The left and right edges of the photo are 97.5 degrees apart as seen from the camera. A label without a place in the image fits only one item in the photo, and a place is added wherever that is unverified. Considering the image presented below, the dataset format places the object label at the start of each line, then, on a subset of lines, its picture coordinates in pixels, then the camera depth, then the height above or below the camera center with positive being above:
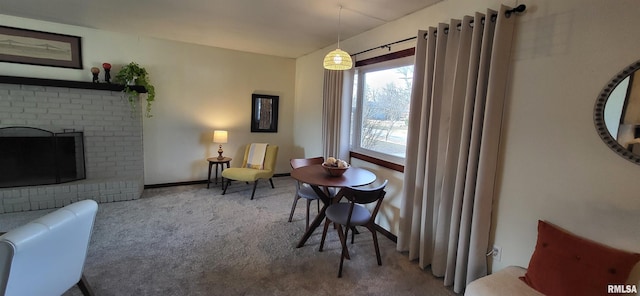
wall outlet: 1.98 -0.89
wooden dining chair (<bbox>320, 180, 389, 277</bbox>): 2.20 -0.82
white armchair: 1.25 -0.73
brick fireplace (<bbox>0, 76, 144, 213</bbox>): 3.38 -0.27
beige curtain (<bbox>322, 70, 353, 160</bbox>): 3.56 +0.10
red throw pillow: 1.38 -0.70
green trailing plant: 3.82 +0.42
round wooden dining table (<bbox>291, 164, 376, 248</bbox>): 2.46 -0.55
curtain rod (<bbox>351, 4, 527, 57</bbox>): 1.80 +0.76
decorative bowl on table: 2.66 -0.45
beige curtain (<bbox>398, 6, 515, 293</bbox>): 1.90 -0.14
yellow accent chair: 4.13 -0.85
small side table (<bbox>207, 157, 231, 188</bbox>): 4.41 -0.74
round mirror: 1.37 +0.10
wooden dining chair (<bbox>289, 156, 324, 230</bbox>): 3.02 -0.81
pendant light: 2.50 +0.53
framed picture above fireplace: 3.44 +0.73
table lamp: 4.47 -0.36
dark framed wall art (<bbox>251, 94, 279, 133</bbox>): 5.03 +0.05
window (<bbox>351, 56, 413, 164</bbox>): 2.93 +0.15
